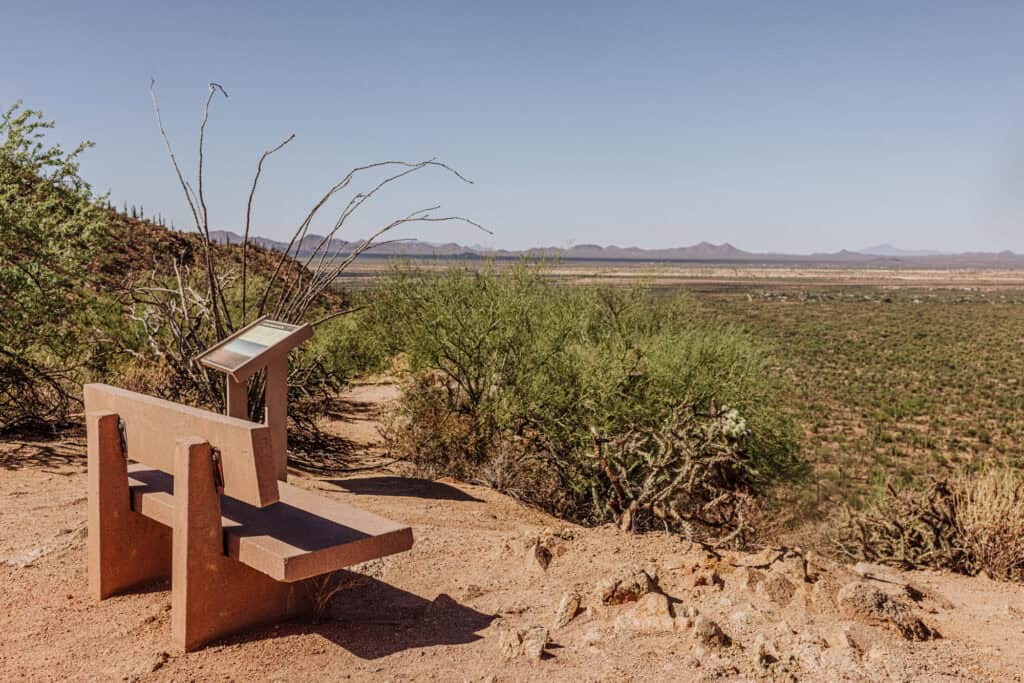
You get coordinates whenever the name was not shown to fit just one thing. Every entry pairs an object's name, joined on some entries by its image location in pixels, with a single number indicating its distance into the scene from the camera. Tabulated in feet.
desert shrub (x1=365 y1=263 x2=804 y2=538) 37.32
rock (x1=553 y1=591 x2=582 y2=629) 15.21
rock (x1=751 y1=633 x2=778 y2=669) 13.32
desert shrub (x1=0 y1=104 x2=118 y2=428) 31.12
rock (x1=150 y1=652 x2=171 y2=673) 13.30
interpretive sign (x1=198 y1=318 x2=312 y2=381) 18.70
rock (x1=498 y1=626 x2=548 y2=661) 13.79
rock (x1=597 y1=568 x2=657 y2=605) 15.66
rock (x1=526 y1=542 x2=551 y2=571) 17.98
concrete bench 12.92
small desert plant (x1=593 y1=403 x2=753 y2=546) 23.16
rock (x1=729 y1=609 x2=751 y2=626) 14.88
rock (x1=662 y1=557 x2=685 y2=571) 17.44
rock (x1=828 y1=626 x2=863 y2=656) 13.62
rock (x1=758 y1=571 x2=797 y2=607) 15.90
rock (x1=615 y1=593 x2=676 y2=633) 14.67
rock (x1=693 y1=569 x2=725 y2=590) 16.53
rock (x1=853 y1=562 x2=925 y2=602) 18.16
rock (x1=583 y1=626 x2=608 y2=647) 14.35
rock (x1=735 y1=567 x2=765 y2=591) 16.24
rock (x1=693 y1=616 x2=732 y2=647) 13.91
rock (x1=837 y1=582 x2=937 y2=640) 15.10
